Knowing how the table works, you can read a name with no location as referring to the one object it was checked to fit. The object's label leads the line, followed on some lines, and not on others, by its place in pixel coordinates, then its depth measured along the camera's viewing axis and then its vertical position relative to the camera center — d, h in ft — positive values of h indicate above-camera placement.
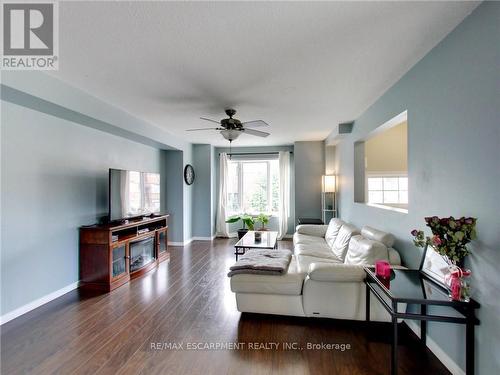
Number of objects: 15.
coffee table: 12.79 -3.12
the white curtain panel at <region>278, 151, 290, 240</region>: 20.34 -0.43
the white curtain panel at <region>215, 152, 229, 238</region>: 21.33 -0.51
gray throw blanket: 7.86 -2.67
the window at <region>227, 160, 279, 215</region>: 21.54 +0.12
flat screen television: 11.26 -0.26
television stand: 10.25 -3.03
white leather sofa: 7.36 -3.28
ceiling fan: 10.39 +2.74
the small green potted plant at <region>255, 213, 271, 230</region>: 19.01 -2.56
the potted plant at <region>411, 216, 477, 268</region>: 4.76 -1.02
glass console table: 4.83 -2.41
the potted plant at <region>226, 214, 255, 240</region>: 19.18 -2.69
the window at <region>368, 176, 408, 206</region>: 13.91 -0.14
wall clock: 18.89 +1.20
